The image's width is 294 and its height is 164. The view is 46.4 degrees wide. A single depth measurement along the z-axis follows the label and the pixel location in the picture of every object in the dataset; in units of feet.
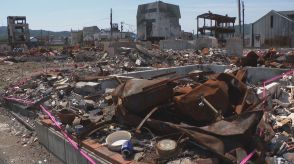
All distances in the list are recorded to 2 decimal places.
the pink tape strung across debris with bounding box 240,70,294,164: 11.52
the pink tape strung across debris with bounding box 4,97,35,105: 27.13
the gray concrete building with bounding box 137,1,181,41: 151.74
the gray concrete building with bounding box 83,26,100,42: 208.03
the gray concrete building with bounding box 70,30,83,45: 188.75
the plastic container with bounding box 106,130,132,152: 14.17
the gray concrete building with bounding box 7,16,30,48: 140.05
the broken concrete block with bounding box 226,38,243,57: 52.75
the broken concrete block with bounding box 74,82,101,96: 25.77
